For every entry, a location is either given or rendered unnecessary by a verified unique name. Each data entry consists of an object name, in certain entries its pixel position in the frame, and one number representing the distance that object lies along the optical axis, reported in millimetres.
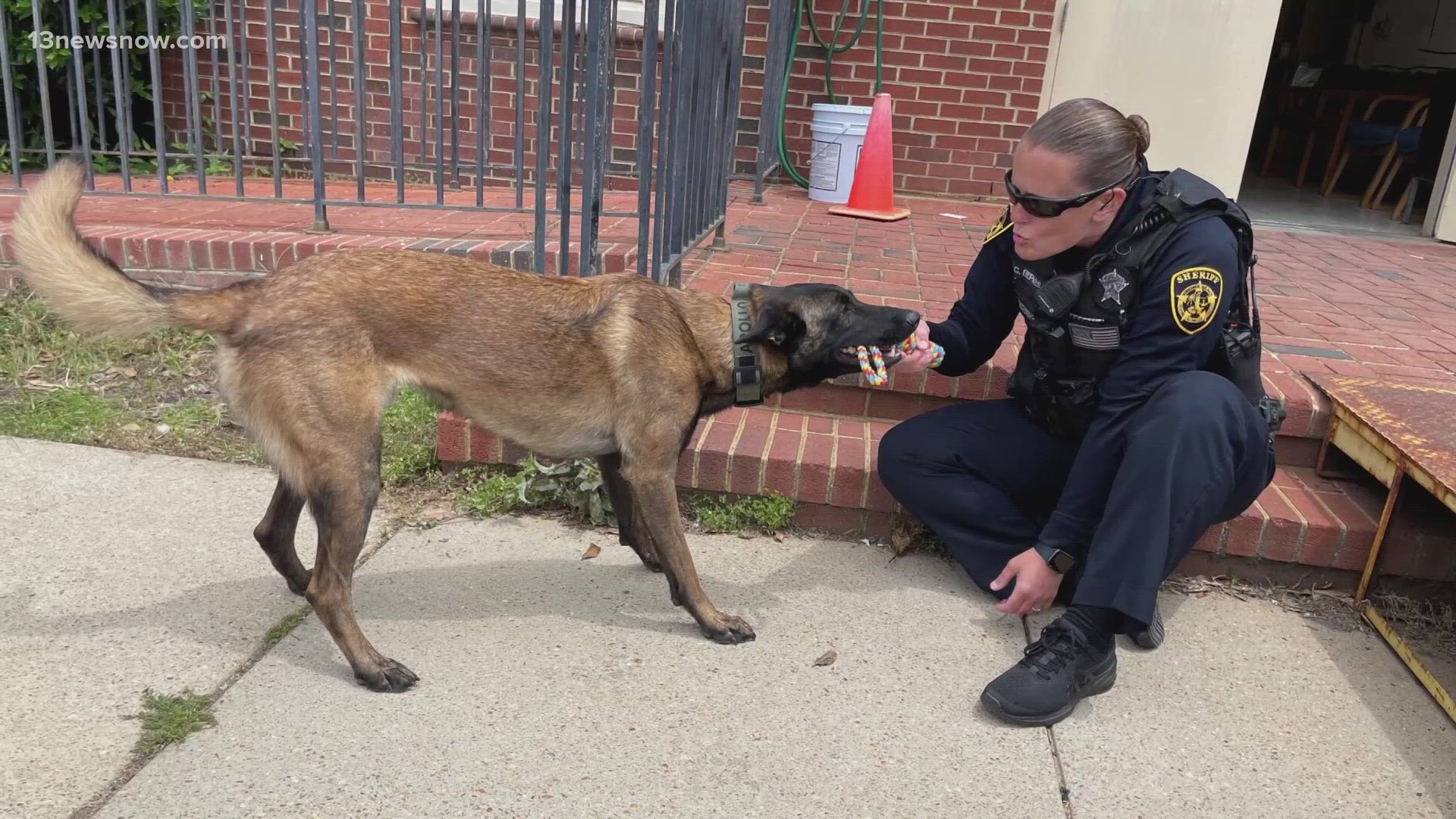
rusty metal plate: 2744
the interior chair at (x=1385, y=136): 8820
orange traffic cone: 6176
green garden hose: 6668
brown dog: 2303
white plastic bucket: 6496
